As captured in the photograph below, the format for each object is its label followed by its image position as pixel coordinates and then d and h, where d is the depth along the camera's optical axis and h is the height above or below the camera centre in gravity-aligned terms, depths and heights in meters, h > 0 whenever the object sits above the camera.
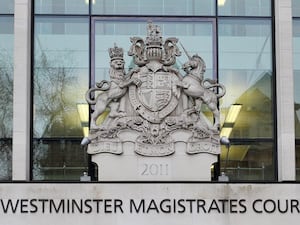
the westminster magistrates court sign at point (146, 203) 19.78 -1.90
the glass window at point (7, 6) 22.91 +3.38
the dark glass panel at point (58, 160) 21.98 -0.93
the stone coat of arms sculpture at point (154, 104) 20.73 +0.57
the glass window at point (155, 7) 23.00 +3.38
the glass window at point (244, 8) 23.12 +3.38
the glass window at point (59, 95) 22.06 +0.85
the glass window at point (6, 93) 22.09 +0.91
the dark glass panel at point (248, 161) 22.12 -0.96
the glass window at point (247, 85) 22.42 +1.15
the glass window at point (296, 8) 23.19 +3.37
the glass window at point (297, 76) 22.44 +1.40
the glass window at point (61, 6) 22.92 +3.38
